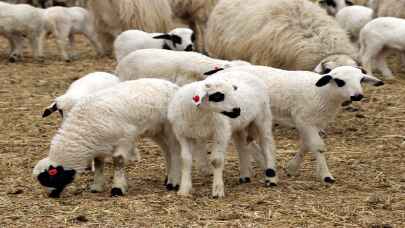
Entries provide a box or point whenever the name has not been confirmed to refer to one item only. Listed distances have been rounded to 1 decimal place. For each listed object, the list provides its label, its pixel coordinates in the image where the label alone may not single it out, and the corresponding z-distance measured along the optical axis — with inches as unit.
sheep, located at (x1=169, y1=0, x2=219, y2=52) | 1032.2
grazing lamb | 494.3
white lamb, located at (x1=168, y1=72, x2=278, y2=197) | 463.8
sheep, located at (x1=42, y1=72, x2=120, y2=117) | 568.4
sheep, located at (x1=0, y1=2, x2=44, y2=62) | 1008.2
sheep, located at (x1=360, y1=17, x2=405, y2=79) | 837.2
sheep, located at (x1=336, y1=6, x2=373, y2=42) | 958.4
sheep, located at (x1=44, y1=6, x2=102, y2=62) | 1038.6
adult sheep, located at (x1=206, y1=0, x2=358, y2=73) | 712.4
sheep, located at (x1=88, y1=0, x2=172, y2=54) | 967.6
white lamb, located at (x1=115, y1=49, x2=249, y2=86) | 636.7
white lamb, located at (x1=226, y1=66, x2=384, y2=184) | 526.9
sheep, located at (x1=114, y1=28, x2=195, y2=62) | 774.5
